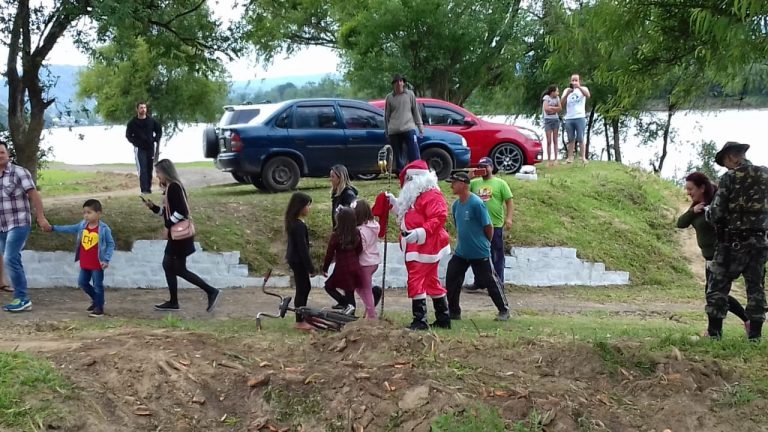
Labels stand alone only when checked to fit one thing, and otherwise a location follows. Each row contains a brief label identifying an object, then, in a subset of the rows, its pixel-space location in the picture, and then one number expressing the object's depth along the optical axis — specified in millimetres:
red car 16422
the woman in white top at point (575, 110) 16906
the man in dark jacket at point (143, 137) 14547
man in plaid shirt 8625
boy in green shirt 10258
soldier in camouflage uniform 6750
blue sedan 14078
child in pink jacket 8062
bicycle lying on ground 7332
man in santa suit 7707
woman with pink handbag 8844
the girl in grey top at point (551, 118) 17484
